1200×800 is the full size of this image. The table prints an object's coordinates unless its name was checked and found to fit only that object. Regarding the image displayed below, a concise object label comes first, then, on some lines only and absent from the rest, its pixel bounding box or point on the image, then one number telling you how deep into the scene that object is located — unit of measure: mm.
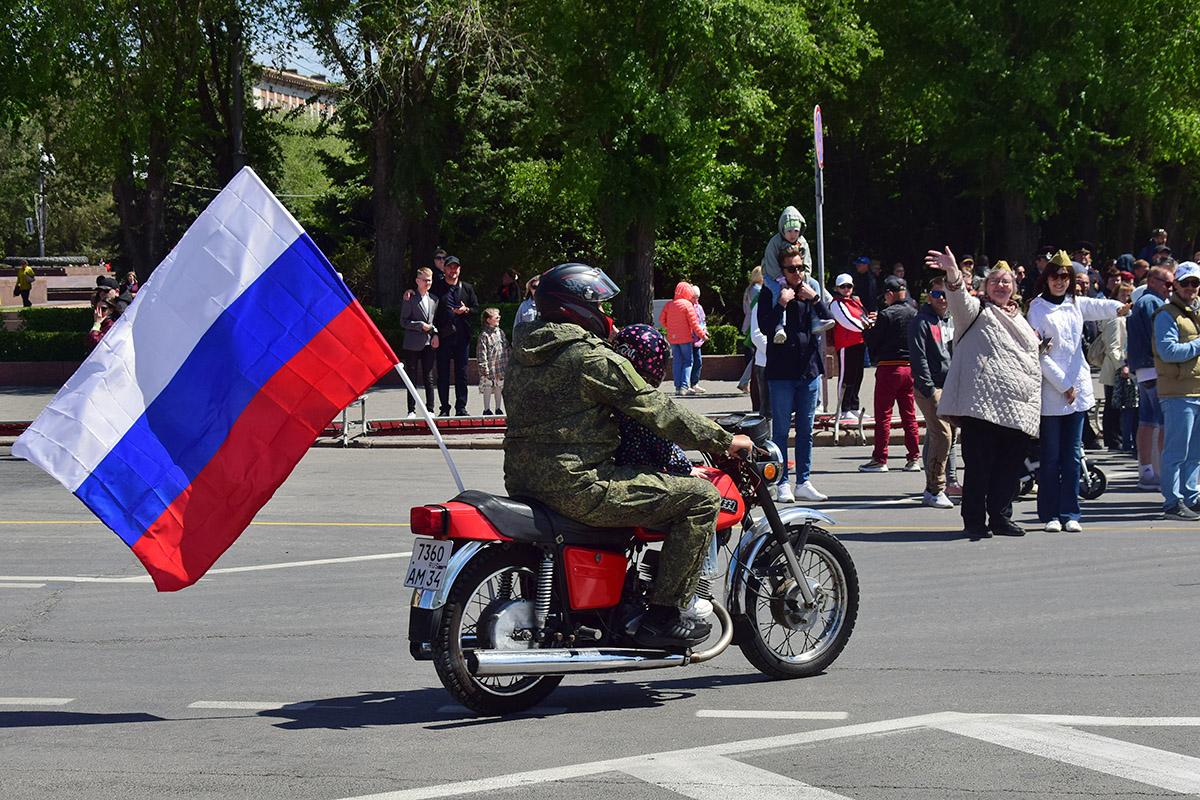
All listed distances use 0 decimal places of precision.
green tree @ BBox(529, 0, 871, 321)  25828
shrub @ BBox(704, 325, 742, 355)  26891
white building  33500
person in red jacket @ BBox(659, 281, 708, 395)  22828
